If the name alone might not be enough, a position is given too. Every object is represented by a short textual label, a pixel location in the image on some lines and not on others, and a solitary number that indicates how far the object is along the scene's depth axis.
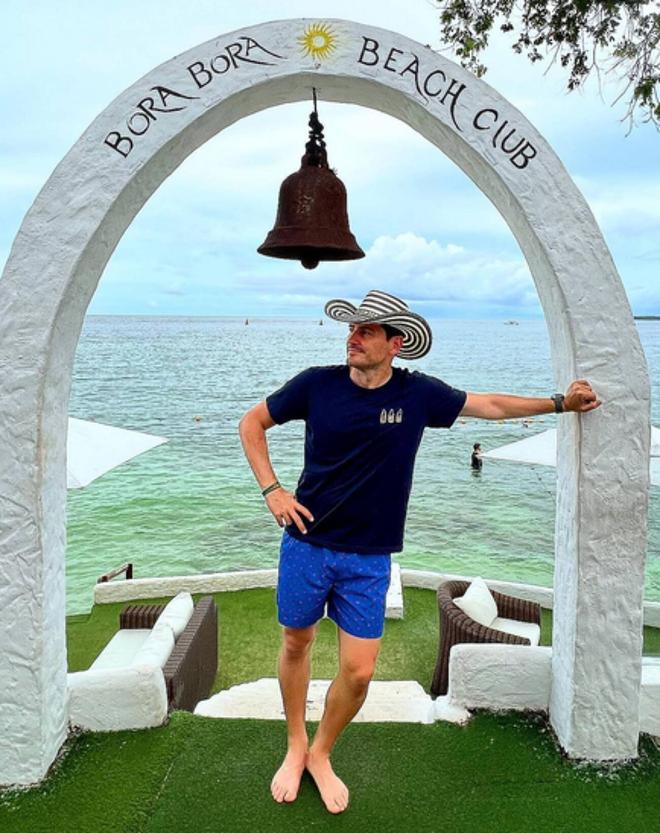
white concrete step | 5.08
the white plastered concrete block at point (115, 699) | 4.17
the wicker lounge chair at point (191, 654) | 5.42
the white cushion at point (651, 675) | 4.14
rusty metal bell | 3.66
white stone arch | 3.62
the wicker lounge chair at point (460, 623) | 6.05
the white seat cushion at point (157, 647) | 5.36
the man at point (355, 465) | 3.36
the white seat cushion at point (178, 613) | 6.34
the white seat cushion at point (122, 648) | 6.21
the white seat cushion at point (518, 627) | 7.25
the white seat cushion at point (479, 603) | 6.96
